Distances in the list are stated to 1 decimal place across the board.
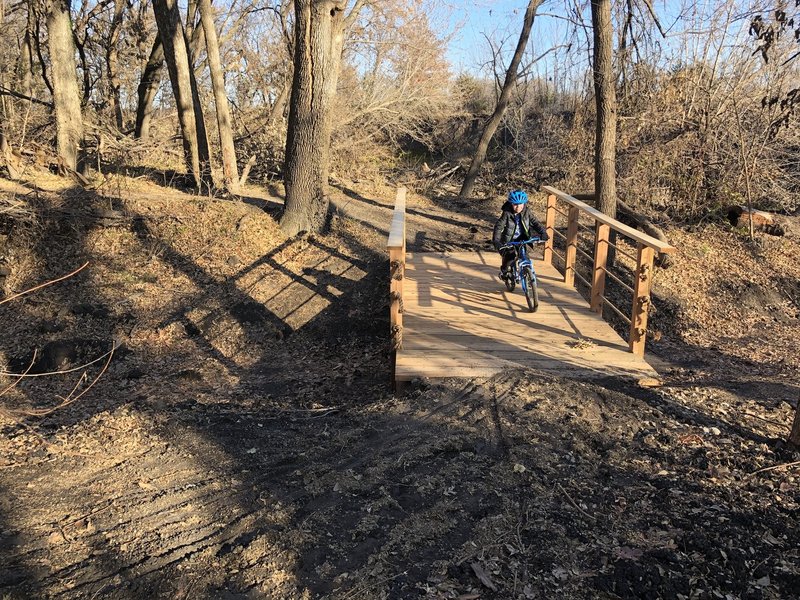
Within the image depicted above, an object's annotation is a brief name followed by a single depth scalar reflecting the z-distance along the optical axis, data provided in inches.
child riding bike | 301.3
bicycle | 300.8
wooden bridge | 243.1
